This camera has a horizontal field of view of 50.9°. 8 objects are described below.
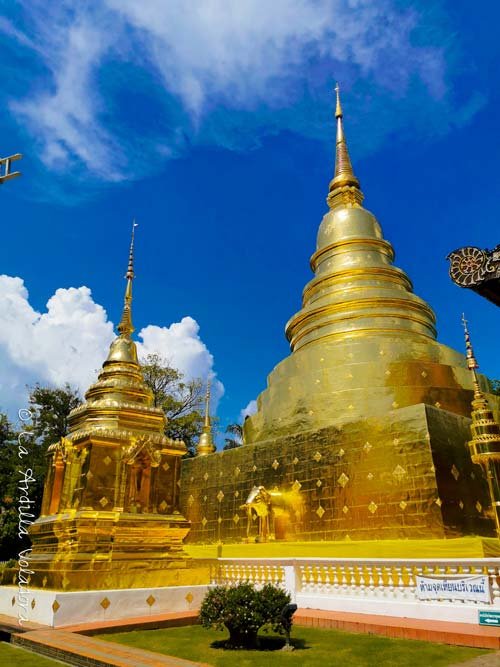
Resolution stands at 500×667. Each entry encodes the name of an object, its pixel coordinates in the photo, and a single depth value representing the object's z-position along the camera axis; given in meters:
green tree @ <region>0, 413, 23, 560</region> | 23.77
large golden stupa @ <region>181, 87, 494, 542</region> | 11.88
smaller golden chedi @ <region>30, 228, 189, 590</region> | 9.53
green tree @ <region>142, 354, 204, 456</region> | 29.75
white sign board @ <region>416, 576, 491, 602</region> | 7.30
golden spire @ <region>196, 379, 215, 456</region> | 23.41
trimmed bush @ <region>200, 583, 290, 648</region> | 6.39
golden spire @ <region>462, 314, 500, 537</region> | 11.99
